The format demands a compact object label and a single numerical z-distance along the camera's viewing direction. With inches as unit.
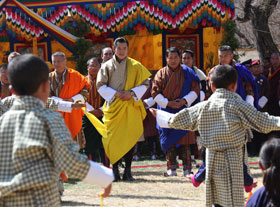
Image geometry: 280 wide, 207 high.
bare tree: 920.4
